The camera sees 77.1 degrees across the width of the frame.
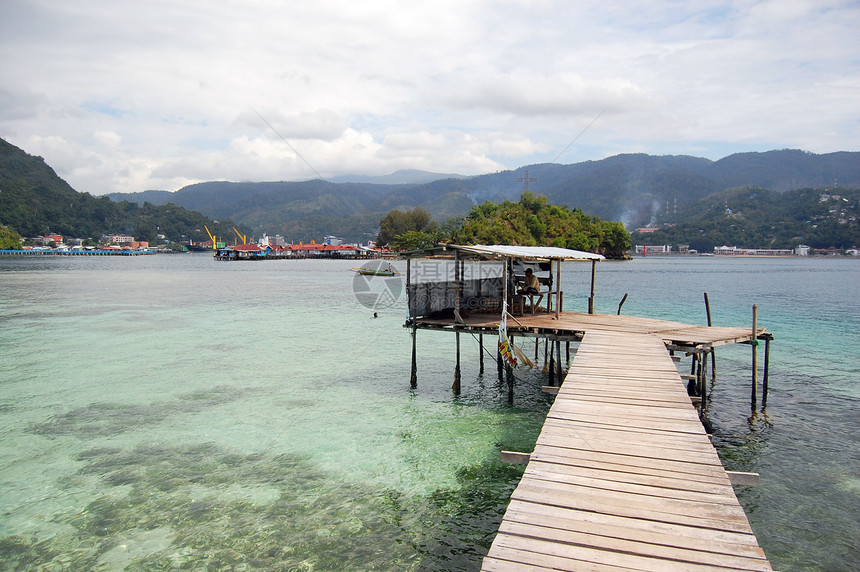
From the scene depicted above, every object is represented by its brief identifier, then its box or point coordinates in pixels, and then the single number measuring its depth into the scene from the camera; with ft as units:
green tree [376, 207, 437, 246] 552.00
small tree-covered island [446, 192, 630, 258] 436.76
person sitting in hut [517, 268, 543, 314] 59.41
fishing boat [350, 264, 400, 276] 249.38
